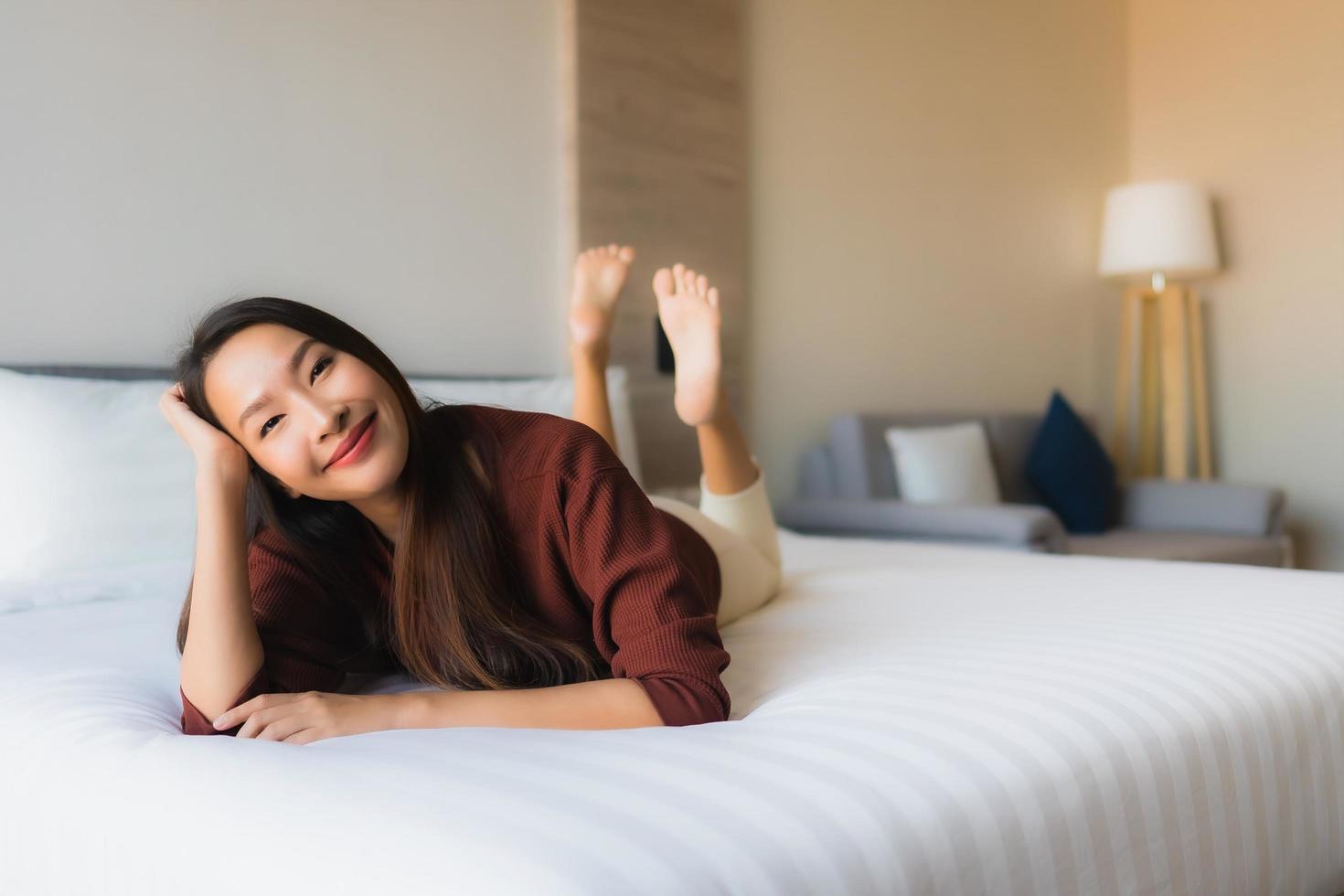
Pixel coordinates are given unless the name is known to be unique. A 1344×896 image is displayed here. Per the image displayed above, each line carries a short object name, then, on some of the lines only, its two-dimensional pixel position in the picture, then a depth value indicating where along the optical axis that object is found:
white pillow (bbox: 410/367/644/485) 2.57
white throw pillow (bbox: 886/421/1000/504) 3.70
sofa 3.15
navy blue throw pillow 4.02
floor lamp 4.47
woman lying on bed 1.19
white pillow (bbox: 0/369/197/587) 1.96
